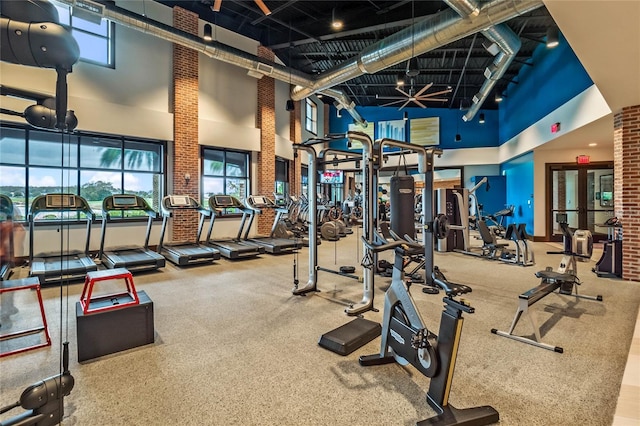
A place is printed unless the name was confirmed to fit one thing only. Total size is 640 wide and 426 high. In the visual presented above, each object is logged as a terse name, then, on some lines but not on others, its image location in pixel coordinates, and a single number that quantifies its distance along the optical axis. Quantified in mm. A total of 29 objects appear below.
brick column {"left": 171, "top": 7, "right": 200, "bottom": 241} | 8359
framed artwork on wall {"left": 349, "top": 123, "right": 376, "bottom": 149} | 15773
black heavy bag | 5625
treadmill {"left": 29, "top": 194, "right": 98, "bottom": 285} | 5148
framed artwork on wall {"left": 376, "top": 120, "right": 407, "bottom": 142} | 15328
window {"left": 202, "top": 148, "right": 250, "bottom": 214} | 9422
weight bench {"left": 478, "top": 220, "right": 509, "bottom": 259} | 7207
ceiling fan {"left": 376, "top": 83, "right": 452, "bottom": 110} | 10138
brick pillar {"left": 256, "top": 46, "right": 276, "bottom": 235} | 10391
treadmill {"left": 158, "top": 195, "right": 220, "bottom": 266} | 6693
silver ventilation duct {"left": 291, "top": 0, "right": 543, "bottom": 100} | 4816
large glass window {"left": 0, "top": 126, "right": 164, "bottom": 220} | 6434
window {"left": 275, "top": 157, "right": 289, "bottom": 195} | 12164
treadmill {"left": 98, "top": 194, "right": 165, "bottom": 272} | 5968
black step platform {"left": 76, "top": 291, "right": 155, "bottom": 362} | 2850
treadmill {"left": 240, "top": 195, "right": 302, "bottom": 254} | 8133
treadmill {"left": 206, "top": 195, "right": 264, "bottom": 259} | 7469
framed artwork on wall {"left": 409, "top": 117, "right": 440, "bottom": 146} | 14914
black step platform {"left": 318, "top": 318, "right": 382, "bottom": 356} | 3008
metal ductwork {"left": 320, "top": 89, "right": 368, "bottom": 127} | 10737
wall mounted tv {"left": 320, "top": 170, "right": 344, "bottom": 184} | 14944
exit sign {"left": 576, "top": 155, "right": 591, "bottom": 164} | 9578
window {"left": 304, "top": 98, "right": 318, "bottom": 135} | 14445
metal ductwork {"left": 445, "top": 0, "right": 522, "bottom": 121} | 4875
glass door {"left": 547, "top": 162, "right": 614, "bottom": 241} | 9625
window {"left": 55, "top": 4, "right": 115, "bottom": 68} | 7082
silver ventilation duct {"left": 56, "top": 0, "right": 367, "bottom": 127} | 5977
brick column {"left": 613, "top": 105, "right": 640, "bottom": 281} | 5496
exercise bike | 2043
